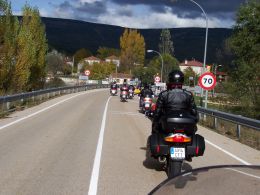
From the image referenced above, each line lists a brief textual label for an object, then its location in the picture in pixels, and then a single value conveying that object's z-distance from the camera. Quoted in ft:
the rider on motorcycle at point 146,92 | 88.99
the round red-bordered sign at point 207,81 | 84.84
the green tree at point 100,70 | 524.52
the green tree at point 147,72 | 414.70
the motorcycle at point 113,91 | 182.74
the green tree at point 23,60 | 120.47
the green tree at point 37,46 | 143.23
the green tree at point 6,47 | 112.06
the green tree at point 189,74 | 441.44
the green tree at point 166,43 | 520.42
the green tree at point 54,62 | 456.73
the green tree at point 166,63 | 418.92
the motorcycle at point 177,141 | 28.40
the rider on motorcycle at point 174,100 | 29.68
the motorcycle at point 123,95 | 139.23
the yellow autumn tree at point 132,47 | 566.35
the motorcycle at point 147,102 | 87.81
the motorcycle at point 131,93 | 156.32
